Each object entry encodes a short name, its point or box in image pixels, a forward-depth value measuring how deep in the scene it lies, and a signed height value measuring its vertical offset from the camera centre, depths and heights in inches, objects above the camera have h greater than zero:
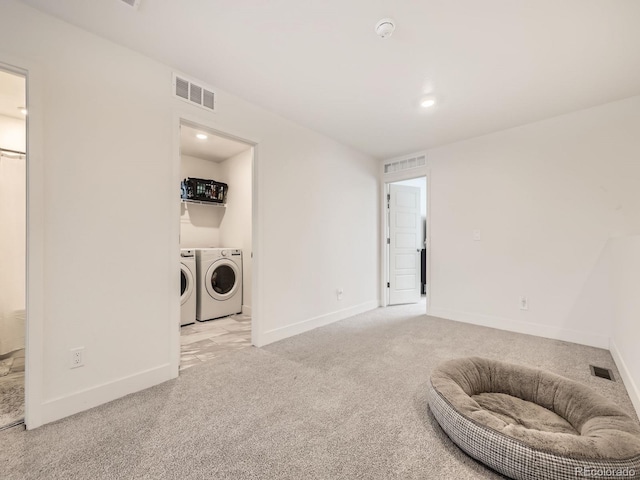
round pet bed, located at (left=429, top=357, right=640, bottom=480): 42.2 -33.8
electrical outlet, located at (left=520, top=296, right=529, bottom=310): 125.2 -28.9
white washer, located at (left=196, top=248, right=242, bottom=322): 145.7 -24.6
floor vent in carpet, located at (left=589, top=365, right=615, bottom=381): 84.5 -41.3
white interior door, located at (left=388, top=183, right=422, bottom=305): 178.7 -3.9
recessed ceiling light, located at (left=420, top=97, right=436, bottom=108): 103.7 +51.5
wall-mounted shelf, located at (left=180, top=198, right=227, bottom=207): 160.9 +20.4
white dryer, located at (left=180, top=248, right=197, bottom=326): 137.6 -24.8
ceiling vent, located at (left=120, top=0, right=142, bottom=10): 61.5 +51.8
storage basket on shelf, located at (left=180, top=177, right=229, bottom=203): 159.6 +27.9
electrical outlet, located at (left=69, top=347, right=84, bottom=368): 68.1 -29.6
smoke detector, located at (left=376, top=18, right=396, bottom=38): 66.6 +51.1
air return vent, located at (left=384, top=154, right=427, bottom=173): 160.4 +44.5
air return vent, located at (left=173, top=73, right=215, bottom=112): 87.2 +46.8
